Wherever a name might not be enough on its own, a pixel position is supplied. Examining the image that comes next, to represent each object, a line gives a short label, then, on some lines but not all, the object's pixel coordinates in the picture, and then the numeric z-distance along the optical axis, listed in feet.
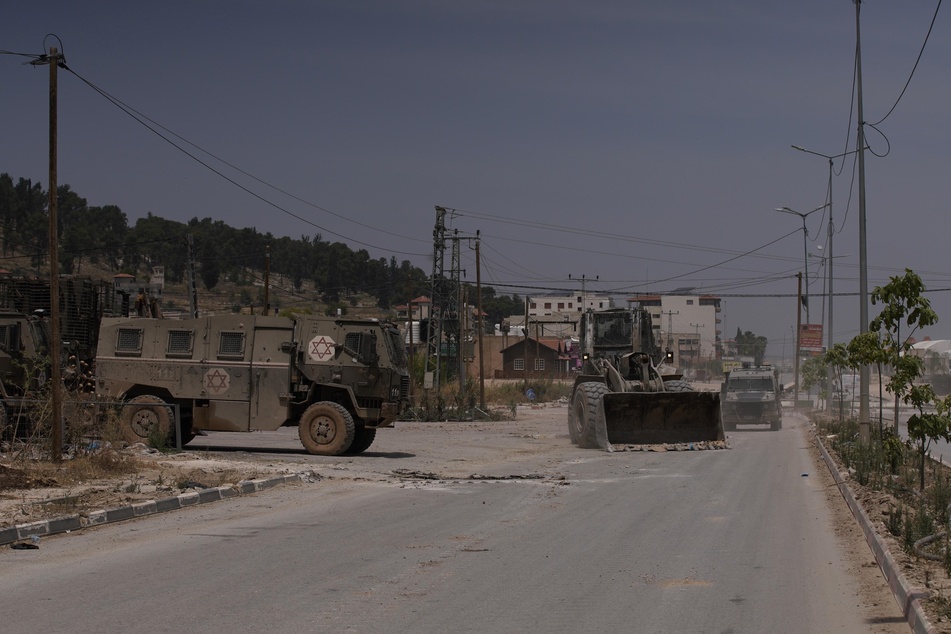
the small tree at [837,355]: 98.27
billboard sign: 184.65
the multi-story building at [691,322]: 527.40
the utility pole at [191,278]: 152.97
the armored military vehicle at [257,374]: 74.79
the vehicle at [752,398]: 141.08
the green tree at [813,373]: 240.94
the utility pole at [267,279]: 141.88
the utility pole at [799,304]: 209.97
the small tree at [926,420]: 52.31
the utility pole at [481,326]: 149.74
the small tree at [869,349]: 63.00
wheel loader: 86.28
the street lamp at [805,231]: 167.18
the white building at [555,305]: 560.98
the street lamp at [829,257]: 152.01
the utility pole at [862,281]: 82.31
